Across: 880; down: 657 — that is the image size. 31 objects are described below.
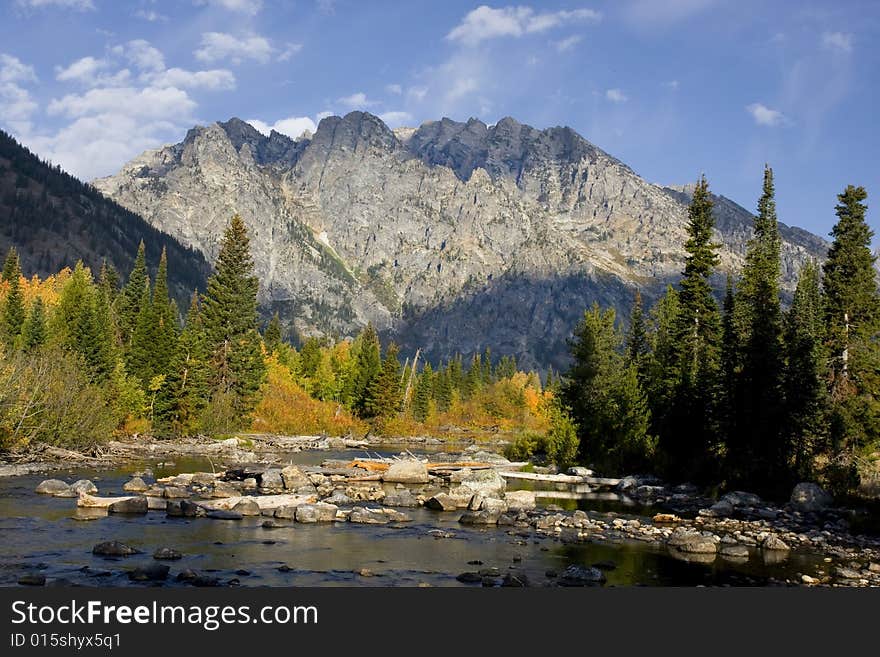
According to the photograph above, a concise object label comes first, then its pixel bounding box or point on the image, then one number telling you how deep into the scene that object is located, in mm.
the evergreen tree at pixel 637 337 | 78250
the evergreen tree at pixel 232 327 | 68812
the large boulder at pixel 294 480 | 35125
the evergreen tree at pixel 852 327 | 36531
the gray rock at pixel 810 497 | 33156
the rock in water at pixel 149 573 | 16359
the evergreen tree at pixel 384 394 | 92288
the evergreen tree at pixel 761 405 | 38531
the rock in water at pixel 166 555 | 18720
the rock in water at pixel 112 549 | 18766
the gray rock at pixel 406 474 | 42219
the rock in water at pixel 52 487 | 28891
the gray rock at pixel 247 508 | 26953
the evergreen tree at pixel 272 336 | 121669
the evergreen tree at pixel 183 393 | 63969
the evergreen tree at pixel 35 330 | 65125
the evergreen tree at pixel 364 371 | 96375
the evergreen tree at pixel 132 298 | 90125
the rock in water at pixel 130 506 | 25453
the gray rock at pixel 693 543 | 23016
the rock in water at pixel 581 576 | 17859
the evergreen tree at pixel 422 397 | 114688
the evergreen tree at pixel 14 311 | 74756
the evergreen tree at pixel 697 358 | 45969
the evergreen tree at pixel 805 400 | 37094
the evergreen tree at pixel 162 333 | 71000
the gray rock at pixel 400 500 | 31906
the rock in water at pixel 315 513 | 26078
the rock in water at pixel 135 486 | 30578
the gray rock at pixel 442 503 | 31344
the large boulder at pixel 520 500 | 31641
